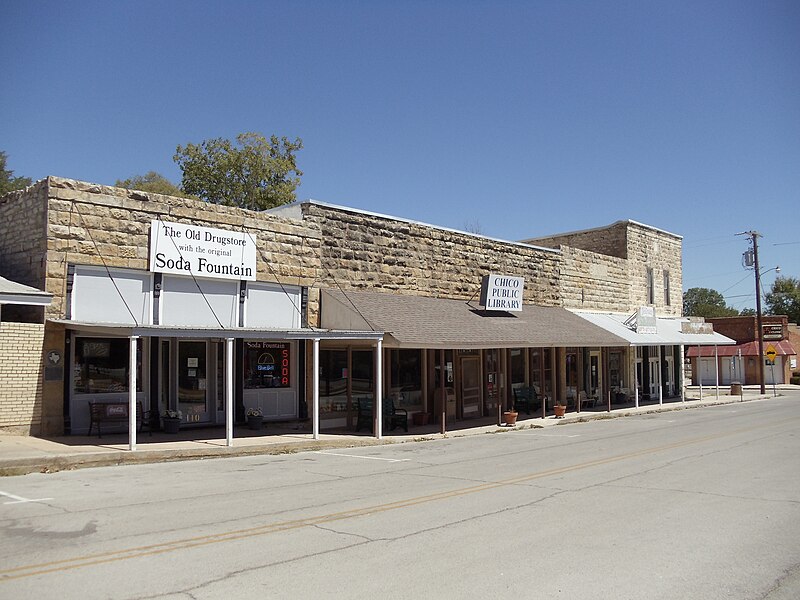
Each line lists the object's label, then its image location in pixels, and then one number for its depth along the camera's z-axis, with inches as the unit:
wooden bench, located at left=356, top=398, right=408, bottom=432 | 806.5
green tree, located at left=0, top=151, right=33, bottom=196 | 1680.6
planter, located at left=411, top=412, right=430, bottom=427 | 883.4
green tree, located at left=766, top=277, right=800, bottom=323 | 2957.7
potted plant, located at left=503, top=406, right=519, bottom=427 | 907.4
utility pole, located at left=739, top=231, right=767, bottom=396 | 1714.1
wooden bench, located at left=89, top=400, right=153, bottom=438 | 621.4
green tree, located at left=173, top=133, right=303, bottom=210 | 1646.2
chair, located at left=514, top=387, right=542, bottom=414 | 1066.1
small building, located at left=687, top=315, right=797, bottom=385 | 2154.3
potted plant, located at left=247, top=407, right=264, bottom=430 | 738.2
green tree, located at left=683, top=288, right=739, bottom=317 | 3873.0
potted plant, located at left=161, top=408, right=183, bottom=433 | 673.0
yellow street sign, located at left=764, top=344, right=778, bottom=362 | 1657.2
